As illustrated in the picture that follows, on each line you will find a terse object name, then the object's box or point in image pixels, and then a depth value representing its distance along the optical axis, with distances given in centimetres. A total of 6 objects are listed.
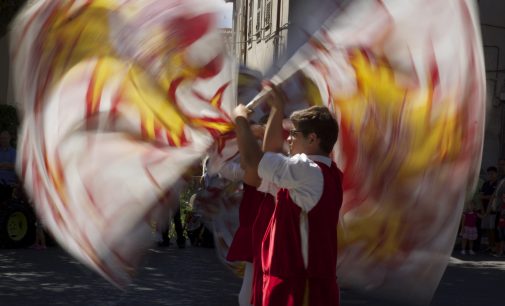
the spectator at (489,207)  1697
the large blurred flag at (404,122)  464
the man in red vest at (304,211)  449
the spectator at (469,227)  1681
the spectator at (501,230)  1659
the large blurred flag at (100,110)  498
